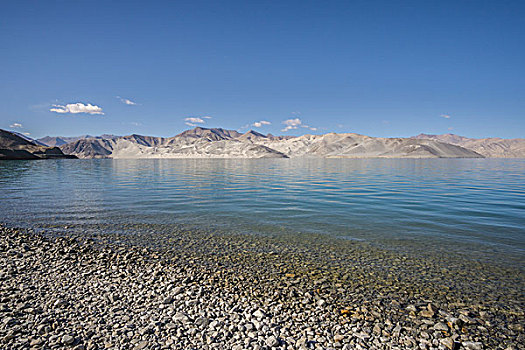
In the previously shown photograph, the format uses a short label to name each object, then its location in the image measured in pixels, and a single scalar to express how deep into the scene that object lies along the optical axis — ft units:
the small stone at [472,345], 18.06
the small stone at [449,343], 18.01
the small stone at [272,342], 17.62
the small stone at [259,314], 21.02
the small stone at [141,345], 17.37
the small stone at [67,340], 17.67
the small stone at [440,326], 19.98
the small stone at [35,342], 17.55
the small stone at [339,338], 18.37
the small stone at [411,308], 22.71
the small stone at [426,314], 21.94
